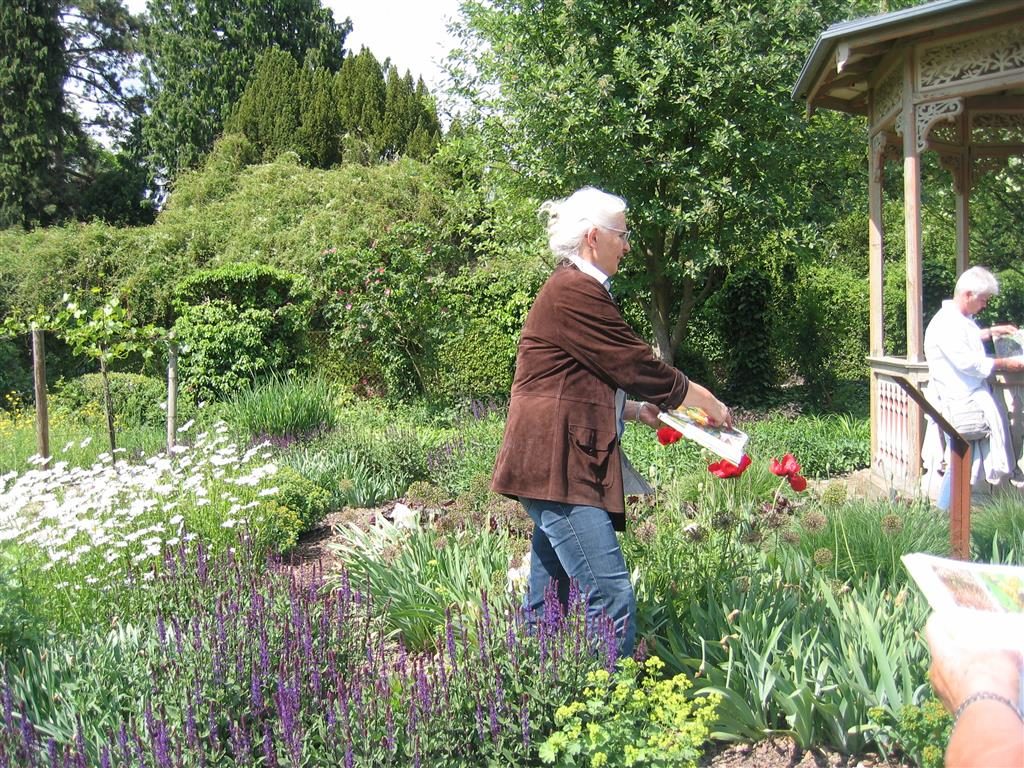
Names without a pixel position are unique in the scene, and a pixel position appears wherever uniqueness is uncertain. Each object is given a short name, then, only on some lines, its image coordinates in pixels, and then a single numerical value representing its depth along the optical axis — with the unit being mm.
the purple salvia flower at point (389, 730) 2268
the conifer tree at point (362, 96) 21328
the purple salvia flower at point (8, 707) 2248
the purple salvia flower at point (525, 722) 2412
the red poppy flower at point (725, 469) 3307
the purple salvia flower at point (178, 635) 2901
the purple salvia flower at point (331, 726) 2250
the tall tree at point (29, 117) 22797
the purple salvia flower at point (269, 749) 2332
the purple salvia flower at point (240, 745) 2242
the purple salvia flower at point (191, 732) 2209
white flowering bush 4035
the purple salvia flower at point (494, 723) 2420
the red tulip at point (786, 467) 3506
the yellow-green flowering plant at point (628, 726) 2344
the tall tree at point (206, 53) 26844
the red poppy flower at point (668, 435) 3252
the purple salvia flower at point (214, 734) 2262
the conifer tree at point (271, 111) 21828
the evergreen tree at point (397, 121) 20875
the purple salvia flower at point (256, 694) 2453
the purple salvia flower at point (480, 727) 2398
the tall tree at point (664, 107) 9148
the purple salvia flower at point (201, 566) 3334
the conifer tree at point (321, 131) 21641
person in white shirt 5234
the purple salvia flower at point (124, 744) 2107
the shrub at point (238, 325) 11297
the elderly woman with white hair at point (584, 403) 2748
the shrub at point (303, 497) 5844
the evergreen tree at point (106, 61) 25953
